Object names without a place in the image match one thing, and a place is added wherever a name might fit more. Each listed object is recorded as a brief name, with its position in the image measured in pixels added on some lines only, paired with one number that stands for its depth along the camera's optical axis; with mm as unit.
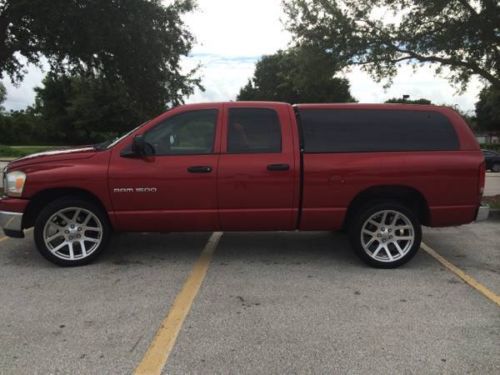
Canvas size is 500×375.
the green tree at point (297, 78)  12977
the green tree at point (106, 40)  10109
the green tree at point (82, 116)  39688
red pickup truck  5492
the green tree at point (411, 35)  10320
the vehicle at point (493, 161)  27438
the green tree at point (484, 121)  61134
